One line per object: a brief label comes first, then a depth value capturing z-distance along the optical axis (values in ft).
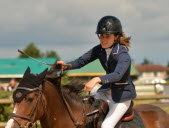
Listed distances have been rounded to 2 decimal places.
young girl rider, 38.06
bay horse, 34.30
